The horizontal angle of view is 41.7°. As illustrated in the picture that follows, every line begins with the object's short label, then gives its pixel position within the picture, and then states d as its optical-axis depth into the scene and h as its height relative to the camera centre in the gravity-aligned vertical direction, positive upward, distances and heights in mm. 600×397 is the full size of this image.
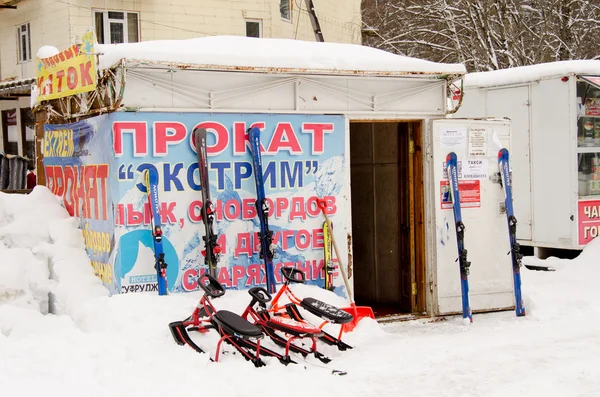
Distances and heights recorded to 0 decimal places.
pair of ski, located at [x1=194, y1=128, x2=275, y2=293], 8117 -367
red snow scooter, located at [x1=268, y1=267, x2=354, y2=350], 7146 -1261
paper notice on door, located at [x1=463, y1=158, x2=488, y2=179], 9508 +42
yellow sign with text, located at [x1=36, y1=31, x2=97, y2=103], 8086 +1239
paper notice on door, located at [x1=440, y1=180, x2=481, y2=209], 9422 -261
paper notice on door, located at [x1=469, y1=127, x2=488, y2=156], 9516 +370
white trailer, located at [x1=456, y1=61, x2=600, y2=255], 11641 +280
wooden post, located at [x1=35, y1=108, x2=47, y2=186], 10734 +540
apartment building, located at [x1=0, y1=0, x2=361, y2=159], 20562 +4279
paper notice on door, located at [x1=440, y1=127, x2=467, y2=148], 9398 +421
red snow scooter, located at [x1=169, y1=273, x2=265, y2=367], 6609 -1297
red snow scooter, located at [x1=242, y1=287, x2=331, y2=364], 6891 -1362
